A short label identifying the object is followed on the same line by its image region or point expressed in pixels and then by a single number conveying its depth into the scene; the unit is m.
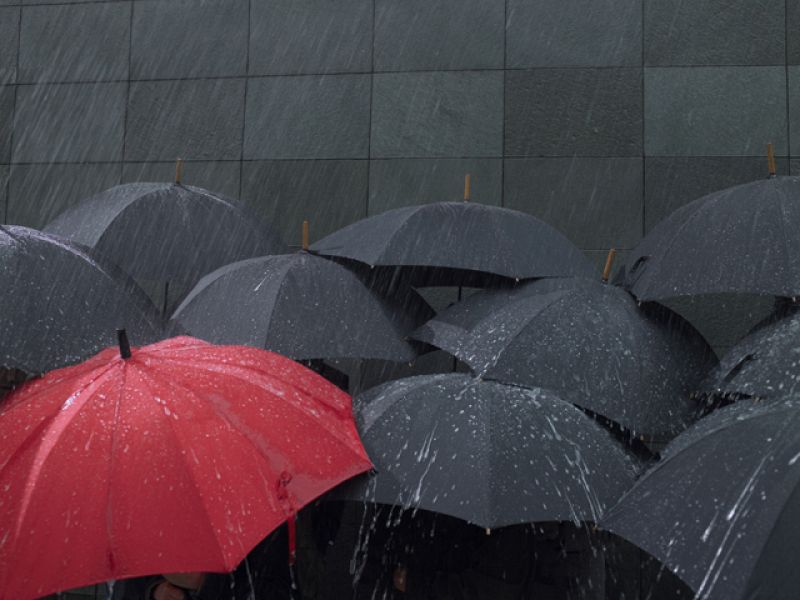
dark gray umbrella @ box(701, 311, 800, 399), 4.68
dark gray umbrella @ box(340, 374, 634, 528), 4.27
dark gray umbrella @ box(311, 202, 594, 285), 6.11
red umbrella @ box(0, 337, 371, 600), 3.75
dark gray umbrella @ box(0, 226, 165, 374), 5.02
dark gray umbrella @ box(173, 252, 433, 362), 5.63
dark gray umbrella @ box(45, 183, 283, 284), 6.82
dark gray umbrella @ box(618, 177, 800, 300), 5.45
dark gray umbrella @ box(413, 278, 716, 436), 5.23
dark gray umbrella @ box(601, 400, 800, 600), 3.29
